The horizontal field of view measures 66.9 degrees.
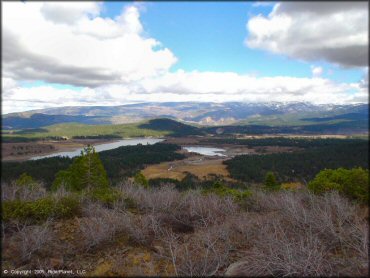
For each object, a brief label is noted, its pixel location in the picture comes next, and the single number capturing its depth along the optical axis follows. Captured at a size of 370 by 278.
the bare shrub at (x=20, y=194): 15.06
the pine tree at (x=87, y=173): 30.25
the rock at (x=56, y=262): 7.63
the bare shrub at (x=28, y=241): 8.05
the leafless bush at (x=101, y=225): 8.98
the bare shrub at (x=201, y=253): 6.66
